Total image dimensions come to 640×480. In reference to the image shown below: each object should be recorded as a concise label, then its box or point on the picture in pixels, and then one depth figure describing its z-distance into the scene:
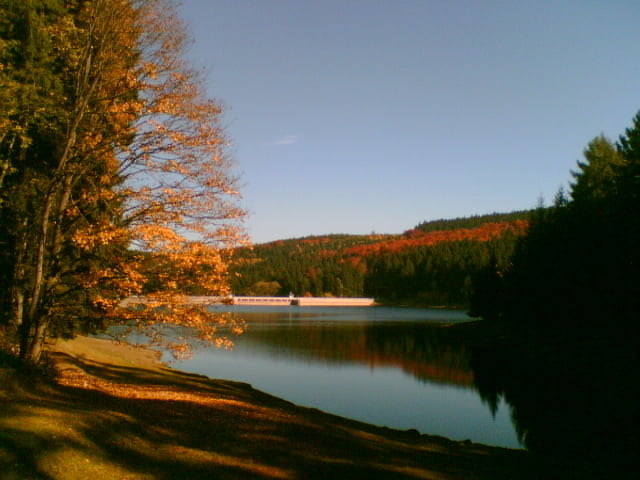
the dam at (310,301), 147.62
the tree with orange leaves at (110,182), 12.90
